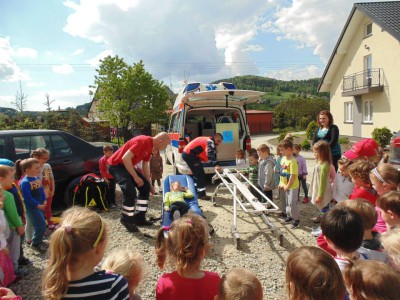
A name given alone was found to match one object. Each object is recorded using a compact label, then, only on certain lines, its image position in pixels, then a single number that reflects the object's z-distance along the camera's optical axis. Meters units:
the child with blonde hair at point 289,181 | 4.86
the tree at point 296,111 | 47.62
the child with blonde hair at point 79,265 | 1.56
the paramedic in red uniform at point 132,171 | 4.78
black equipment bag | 6.14
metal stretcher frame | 4.16
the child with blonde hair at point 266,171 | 5.72
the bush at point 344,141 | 19.18
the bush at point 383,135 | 16.52
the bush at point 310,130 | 22.75
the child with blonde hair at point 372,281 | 1.42
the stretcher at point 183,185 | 4.66
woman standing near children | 5.47
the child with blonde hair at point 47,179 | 4.84
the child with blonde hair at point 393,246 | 1.86
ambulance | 7.65
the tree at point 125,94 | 25.73
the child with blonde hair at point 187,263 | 1.85
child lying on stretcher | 4.66
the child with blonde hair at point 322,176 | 4.49
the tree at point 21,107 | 28.08
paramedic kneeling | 6.97
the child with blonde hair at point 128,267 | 1.90
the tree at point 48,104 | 26.31
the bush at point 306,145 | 17.19
